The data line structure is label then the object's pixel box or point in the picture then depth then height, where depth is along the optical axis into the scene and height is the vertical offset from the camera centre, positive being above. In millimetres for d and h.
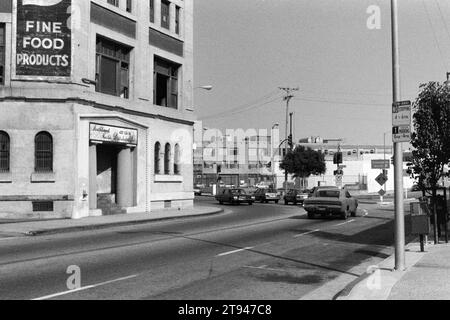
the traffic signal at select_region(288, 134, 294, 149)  61281 +4754
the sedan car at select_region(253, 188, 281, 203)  48906 -1319
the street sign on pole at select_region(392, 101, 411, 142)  9914 +1123
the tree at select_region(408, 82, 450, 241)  15164 +1320
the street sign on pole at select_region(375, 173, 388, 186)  37562 +105
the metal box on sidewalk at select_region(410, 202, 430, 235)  12719 -1012
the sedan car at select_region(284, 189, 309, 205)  44103 -1291
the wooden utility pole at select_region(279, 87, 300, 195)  65606 +10619
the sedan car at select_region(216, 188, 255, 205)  42469 -1237
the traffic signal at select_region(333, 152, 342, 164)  43812 +1892
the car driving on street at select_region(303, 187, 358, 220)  25375 -1079
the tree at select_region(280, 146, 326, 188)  71125 +2515
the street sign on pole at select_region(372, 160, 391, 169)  41709 +1370
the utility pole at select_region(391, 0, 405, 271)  9992 +163
